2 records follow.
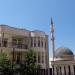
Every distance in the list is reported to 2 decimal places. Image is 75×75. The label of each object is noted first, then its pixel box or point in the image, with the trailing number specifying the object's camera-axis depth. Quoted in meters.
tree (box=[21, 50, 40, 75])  17.67
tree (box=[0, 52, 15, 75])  16.45
